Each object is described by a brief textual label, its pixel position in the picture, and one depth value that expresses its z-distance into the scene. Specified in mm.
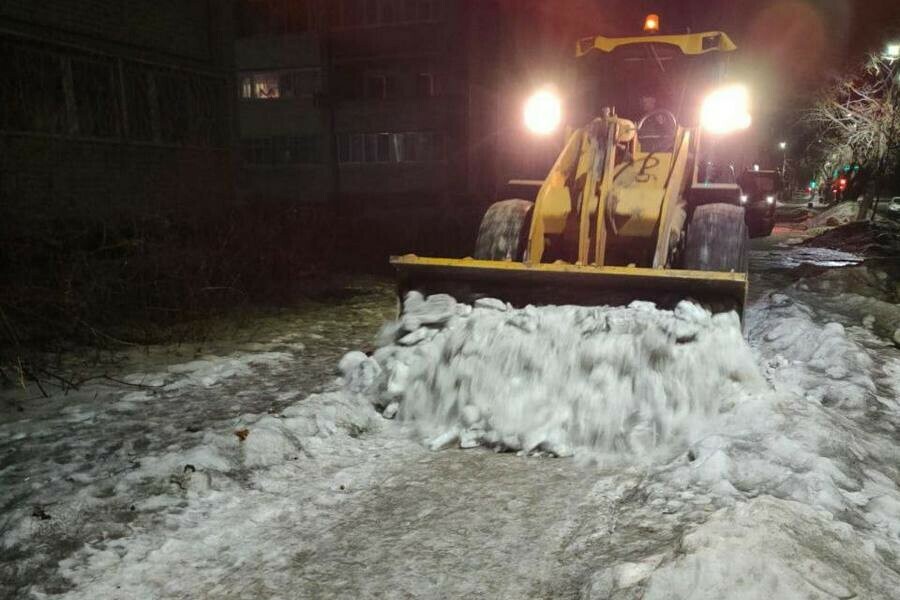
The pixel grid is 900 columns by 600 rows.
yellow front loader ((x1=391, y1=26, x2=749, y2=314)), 5137
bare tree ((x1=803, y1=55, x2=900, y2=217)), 23203
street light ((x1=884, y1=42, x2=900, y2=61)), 21609
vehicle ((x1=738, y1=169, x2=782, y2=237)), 19156
